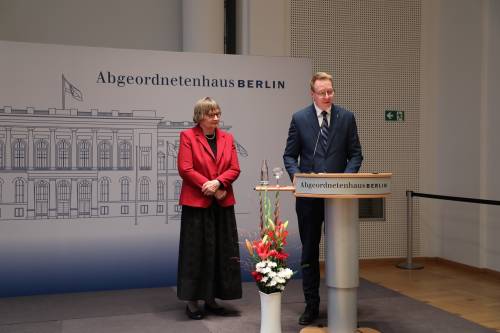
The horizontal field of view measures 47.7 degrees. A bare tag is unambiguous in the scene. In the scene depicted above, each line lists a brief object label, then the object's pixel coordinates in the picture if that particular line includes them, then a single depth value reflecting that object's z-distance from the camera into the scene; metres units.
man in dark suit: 3.73
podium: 3.24
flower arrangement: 3.38
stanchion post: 6.39
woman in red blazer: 4.12
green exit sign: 6.61
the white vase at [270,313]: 3.43
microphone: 3.75
